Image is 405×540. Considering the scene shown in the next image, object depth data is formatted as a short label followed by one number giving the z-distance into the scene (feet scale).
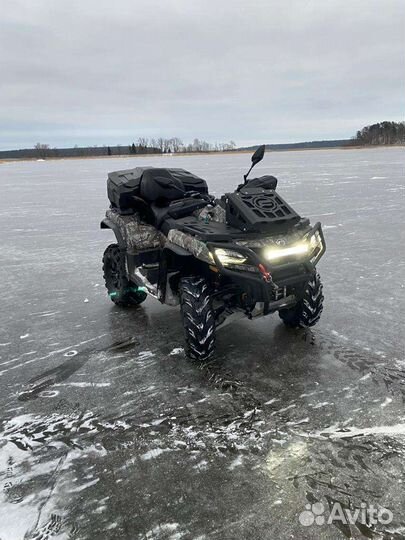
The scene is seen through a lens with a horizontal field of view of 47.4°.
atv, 11.83
